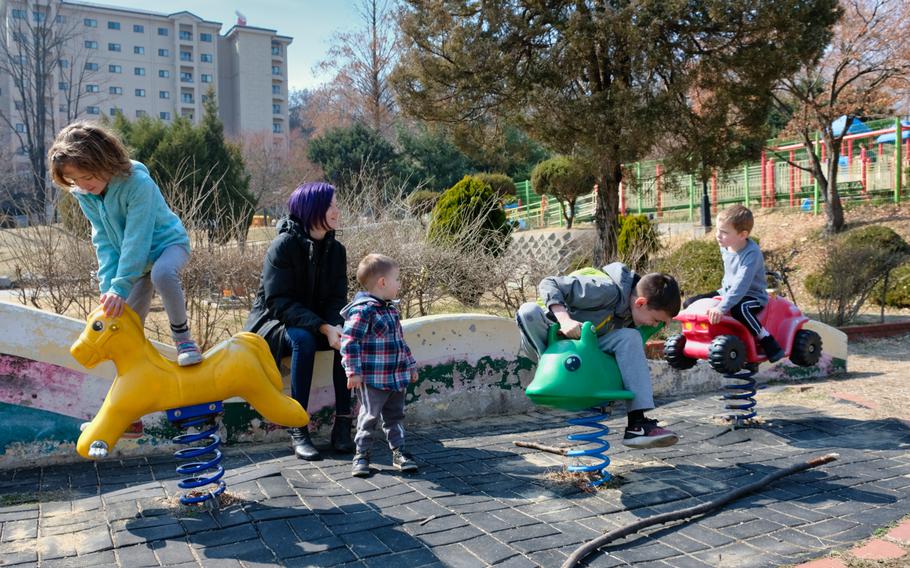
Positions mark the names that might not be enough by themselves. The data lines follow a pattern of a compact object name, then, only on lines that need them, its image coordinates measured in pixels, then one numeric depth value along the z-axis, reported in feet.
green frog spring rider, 11.29
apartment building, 235.81
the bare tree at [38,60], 99.04
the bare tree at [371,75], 105.91
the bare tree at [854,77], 51.52
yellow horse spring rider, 10.34
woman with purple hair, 14.29
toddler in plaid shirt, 13.00
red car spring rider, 16.10
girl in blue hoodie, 10.61
